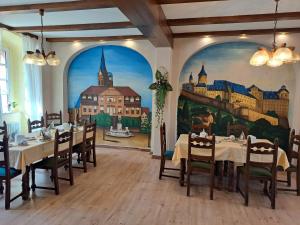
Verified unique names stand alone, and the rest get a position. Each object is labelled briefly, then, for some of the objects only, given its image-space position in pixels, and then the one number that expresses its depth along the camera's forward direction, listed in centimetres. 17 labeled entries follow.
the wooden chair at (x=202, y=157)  348
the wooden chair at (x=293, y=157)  371
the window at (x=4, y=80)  521
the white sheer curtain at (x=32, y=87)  556
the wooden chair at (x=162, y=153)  419
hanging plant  525
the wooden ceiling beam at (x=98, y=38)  555
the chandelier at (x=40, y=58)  378
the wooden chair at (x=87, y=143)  453
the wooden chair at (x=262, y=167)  322
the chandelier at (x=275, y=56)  308
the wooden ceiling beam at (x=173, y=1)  328
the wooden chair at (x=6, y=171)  298
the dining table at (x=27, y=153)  318
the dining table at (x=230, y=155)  364
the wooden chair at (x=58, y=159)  352
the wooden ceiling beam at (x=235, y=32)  465
